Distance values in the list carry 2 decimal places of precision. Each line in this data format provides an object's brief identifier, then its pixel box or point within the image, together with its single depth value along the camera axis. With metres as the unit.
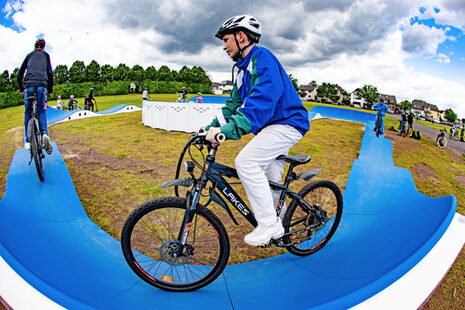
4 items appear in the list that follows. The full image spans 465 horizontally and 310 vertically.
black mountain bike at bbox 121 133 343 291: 1.92
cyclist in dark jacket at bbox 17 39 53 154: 4.34
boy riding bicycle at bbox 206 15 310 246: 1.88
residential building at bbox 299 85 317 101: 111.29
